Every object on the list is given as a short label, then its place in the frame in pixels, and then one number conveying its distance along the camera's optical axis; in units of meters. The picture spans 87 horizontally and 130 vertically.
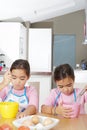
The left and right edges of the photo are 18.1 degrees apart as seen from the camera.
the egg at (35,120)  1.13
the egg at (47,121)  1.11
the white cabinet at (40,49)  6.65
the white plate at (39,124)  1.05
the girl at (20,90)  1.63
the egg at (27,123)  1.08
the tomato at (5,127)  1.01
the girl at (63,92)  1.61
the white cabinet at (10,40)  5.60
